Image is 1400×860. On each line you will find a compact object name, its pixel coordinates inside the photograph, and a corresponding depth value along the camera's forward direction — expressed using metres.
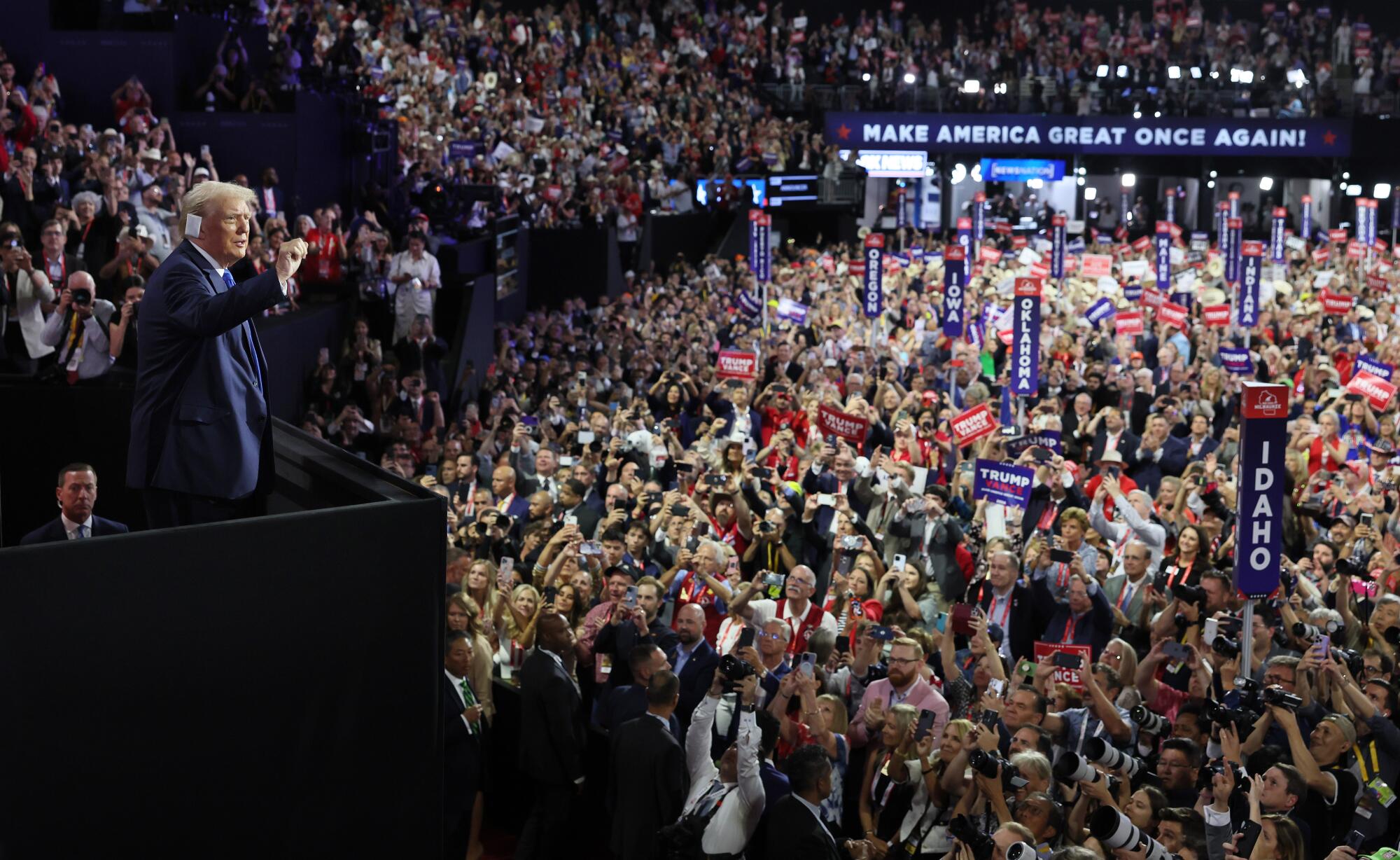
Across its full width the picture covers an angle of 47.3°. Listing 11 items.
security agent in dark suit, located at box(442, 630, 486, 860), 7.37
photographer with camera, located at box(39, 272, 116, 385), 7.09
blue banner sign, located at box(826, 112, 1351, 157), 41.38
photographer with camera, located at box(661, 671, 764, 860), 6.49
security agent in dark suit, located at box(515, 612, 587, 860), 7.66
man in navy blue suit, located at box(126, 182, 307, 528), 4.03
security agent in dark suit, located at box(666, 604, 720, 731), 7.91
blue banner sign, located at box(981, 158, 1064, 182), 43.72
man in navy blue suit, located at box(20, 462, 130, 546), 4.72
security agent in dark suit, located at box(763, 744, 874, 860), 6.31
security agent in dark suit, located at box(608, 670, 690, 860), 6.99
